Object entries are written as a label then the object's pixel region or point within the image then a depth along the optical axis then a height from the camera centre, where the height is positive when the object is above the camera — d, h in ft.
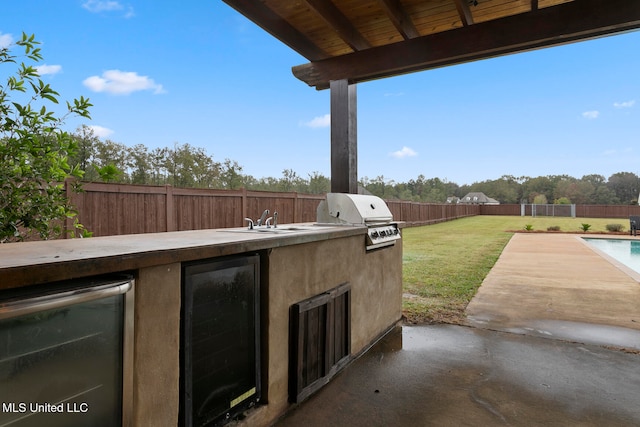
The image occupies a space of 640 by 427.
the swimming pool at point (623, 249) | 29.53 -4.76
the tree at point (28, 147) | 7.39 +1.29
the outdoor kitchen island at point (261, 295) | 3.86 -1.69
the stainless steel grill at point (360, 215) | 10.00 -0.32
